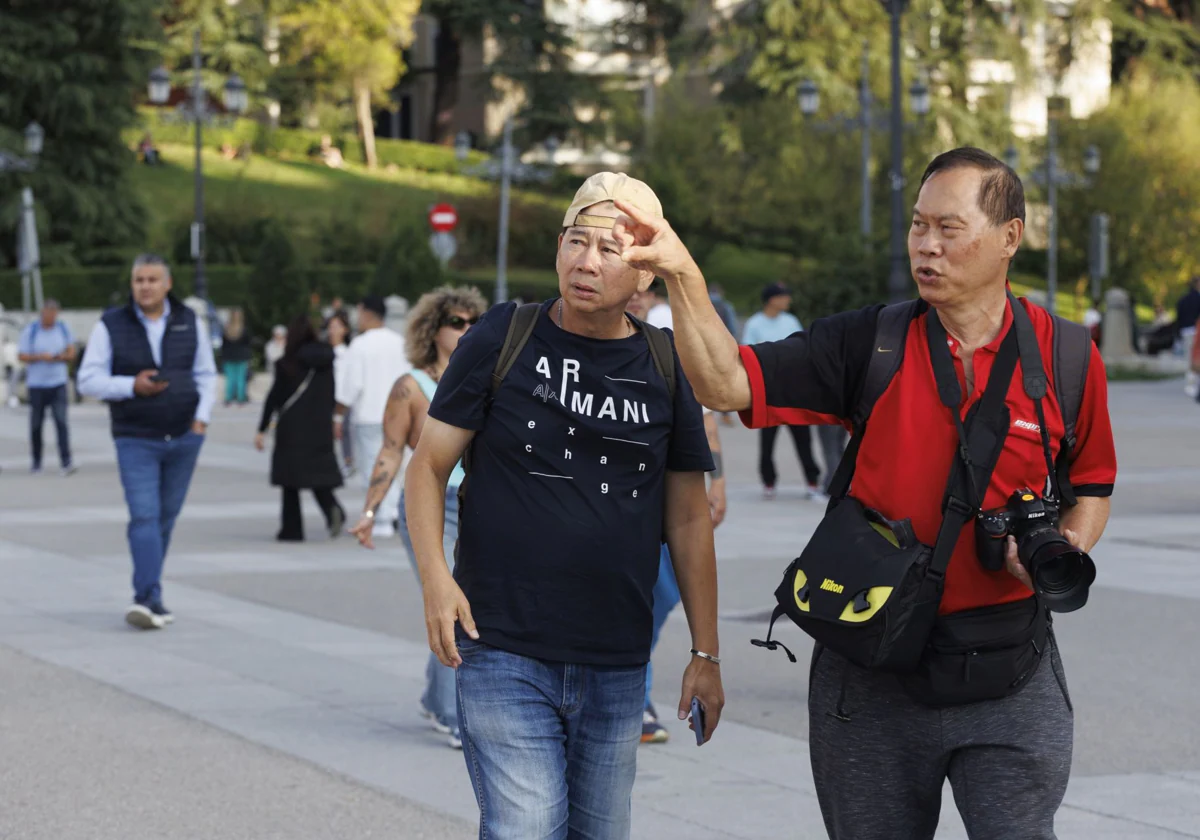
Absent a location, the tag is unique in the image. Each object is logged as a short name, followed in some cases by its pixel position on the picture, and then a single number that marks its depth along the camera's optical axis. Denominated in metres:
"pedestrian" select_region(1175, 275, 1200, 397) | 31.28
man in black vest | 9.36
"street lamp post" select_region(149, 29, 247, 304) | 35.56
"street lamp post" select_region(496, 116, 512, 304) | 34.03
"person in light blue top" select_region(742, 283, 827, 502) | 15.77
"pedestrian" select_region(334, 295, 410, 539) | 14.13
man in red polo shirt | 3.44
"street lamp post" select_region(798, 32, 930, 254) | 34.34
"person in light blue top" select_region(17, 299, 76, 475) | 19.30
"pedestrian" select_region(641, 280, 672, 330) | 17.66
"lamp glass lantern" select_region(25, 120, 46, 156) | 40.66
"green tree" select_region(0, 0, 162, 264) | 51.78
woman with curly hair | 7.04
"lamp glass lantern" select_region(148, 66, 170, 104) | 35.72
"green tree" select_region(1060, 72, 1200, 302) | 48.62
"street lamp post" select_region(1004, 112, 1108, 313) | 43.53
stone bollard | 39.31
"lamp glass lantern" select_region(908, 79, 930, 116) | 34.25
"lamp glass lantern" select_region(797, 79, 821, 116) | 34.69
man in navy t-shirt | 3.79
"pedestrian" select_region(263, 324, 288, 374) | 33.69
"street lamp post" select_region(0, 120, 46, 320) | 32.09
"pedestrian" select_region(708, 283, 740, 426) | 21.08
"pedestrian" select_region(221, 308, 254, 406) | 30.98
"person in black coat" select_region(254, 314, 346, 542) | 13.87
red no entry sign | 39.94
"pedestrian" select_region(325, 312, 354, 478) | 17.70
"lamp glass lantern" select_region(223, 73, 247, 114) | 35.28
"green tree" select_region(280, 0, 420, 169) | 66.75
